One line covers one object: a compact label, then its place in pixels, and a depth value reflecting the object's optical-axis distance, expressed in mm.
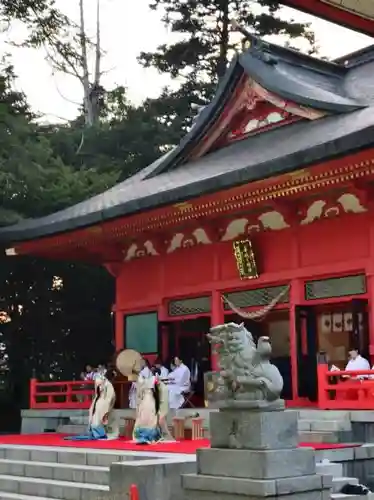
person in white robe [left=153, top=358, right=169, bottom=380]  13828
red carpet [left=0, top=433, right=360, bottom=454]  9539
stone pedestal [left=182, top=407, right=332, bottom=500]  6648
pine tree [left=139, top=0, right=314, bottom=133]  29578
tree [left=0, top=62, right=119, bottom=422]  17875
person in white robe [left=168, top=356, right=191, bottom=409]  13695
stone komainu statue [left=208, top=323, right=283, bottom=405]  7047
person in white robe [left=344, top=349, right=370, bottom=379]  11641
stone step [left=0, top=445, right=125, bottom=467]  9461
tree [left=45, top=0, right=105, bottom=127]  32062
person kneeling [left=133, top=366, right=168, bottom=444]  10859
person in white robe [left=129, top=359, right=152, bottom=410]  13609
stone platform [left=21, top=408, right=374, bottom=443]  9812
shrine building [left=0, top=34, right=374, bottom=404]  11891
